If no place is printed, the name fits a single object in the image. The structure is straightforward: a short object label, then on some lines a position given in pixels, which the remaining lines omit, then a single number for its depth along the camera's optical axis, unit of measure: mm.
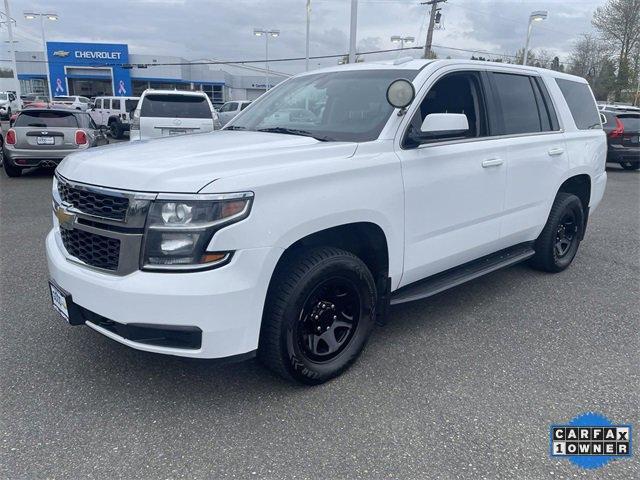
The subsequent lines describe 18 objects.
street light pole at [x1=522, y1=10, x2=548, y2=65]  22578
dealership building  51438
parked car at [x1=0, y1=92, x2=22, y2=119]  34750
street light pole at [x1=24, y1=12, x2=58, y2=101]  34194
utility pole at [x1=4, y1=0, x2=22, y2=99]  27978
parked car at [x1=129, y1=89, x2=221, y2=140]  11383
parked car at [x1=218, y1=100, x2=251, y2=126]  25681
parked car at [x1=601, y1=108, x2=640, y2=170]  13844
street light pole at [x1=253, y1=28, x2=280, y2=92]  35062
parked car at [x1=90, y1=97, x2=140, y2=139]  25144
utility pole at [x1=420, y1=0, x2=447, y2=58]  28891
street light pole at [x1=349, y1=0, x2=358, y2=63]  16797
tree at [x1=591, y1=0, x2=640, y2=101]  40344
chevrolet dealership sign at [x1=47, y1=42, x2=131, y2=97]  51188
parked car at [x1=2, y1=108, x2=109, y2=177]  10688
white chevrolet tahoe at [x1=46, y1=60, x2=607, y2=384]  2504
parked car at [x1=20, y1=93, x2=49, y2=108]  46641
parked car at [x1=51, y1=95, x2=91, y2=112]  34450
